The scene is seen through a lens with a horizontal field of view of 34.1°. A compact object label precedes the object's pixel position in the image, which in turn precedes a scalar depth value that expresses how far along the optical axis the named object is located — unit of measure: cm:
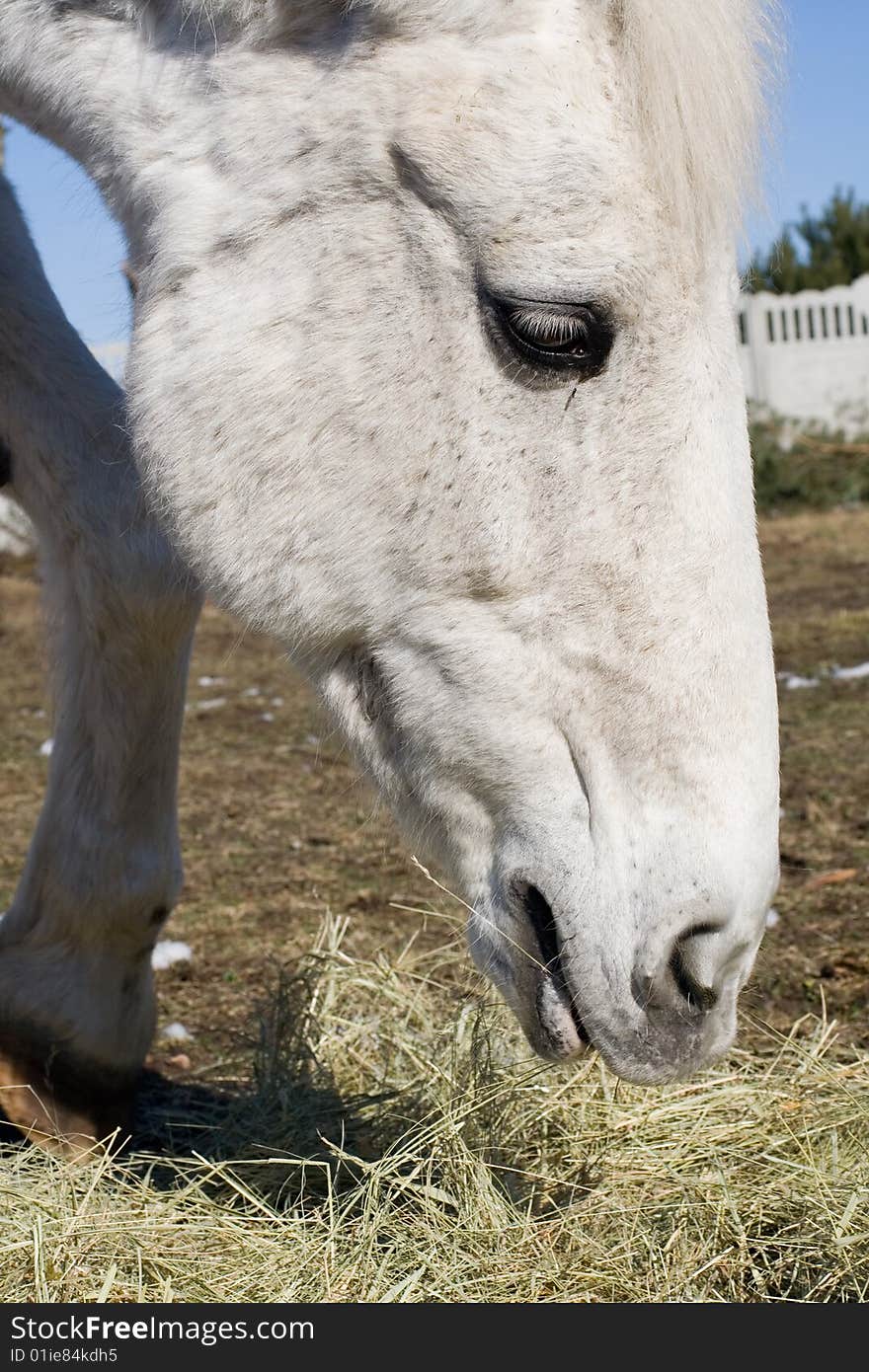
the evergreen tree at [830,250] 2372
